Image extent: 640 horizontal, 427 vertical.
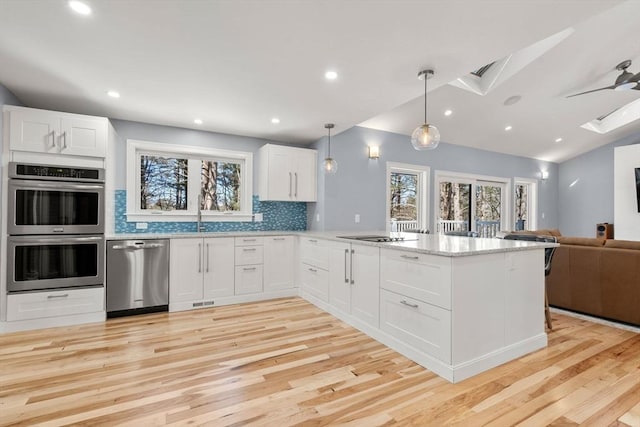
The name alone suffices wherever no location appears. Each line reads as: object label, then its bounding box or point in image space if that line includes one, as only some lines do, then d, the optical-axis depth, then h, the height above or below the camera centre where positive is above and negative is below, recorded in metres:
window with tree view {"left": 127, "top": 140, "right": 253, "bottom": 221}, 4.04 +0.43
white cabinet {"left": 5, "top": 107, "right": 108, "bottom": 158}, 2.99 +0.81
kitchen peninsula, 2.13 -0.66
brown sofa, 3.03 -0.66
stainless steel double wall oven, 2.98 -0.15
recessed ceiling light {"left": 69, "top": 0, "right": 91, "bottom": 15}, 1.83 +1.24
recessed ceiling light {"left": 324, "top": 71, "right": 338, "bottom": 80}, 2.71 +1.24
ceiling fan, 3.64 +1.61
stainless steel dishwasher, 3.36 -0.70
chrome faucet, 4.23 -0.09
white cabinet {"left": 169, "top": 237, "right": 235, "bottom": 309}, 3.65 -0.68
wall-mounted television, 6.51 +0.72
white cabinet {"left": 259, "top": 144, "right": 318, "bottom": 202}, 4.46 +0.60
